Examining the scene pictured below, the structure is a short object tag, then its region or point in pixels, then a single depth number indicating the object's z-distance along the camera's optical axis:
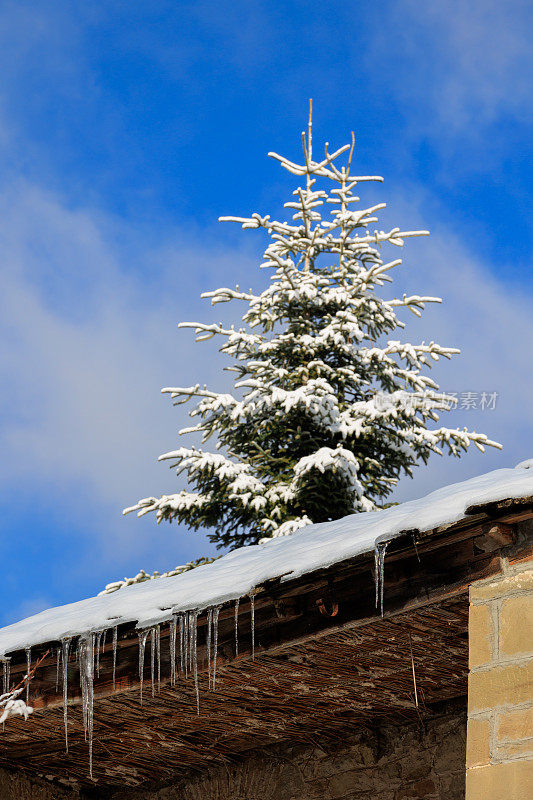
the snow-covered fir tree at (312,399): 21.69
